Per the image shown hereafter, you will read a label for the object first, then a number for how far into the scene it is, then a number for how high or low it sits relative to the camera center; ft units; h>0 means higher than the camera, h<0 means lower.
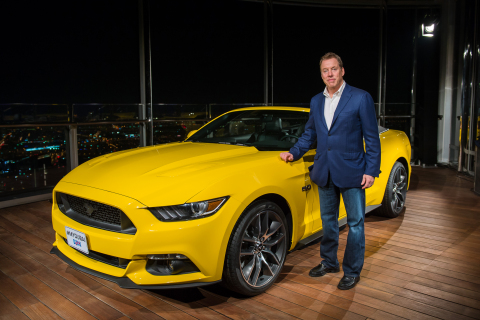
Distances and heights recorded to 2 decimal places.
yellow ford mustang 7.22 -1.99
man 8.49 -0.85
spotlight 27.73 +6.26
